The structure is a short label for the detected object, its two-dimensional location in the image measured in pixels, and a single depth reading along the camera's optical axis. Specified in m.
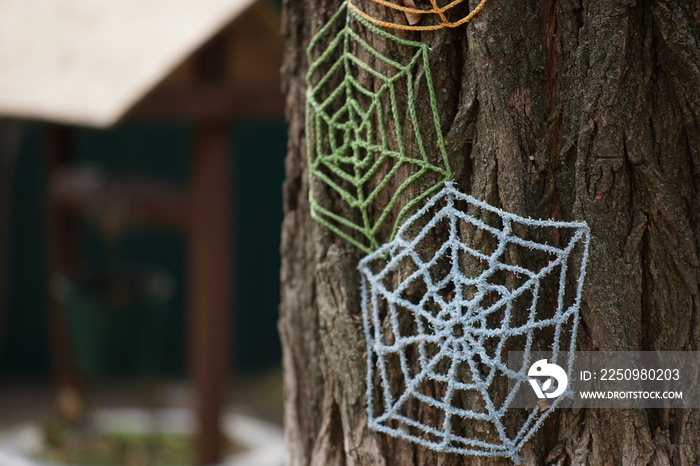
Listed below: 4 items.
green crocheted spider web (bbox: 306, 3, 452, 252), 1.56
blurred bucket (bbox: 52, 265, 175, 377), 2.79
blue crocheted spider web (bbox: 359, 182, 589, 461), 1.55
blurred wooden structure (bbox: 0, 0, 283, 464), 2.21
